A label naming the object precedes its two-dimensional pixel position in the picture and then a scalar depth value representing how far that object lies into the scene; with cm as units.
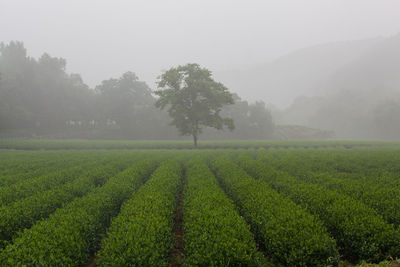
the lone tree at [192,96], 3391
